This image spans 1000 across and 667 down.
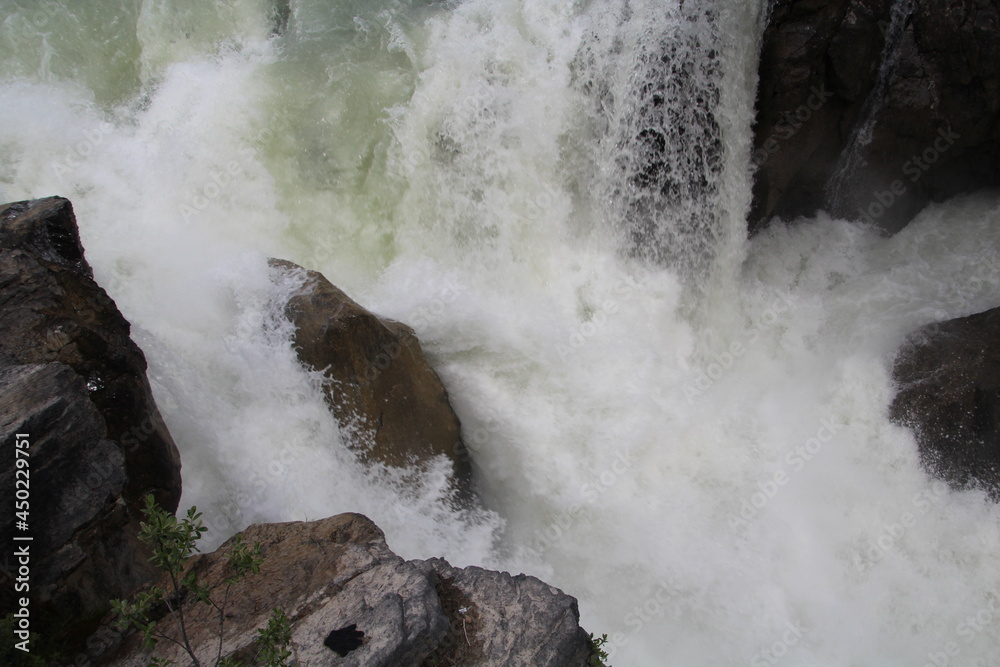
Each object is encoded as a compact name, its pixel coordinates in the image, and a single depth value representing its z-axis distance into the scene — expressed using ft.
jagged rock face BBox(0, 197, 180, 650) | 10.98
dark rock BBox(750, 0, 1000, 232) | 19.34
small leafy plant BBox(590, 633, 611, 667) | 11.14
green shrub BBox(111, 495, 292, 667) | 9.50
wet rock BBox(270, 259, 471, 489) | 16.62
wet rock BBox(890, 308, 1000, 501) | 18.33
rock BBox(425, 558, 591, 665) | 10.71
